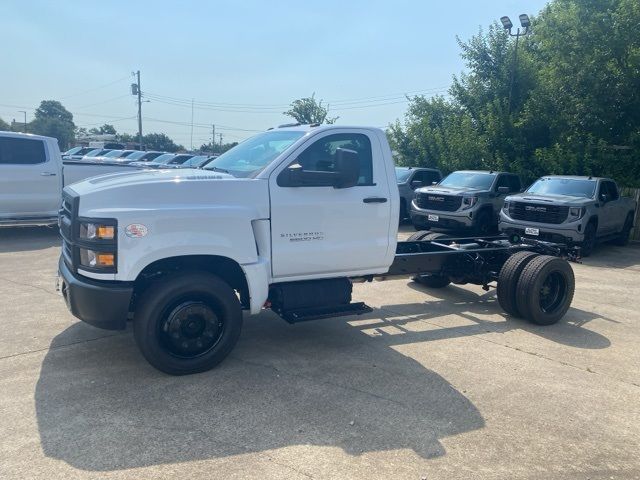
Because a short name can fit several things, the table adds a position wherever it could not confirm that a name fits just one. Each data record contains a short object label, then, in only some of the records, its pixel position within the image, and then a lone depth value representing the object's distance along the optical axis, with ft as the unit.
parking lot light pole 63.16
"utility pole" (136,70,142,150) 184.96
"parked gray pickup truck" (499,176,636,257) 39.78
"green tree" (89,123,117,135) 321.50
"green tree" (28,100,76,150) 229.86
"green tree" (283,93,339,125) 111.96
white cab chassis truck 14.16
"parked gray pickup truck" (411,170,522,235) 45.52
